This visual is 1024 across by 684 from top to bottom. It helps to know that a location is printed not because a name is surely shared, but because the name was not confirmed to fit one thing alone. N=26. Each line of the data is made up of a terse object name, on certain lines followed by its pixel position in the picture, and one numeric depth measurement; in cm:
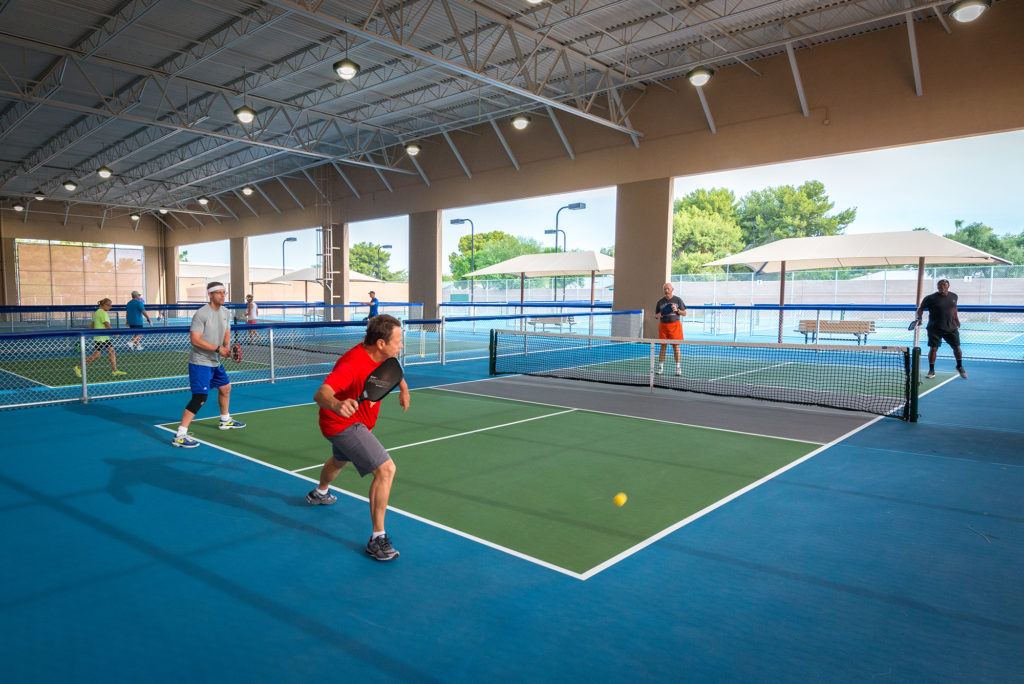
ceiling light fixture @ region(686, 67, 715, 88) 1305
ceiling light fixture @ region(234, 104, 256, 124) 1563
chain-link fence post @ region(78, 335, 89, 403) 953
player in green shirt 1348
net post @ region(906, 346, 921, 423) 830
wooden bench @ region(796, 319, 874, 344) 1797
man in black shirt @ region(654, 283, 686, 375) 1240
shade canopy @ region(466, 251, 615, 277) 2231
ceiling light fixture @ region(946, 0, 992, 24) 970
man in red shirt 392
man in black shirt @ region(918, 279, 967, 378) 1180
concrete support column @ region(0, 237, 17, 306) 3509
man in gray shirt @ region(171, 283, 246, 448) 688
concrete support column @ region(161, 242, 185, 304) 4184
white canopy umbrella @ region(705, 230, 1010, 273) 1602
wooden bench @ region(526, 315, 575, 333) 2442
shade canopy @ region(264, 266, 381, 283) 2878
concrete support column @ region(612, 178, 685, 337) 1891
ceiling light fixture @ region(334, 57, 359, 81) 1293
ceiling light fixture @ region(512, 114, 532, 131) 1555
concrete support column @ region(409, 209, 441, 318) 2562
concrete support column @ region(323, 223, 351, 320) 2973
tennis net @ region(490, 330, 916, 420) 1023
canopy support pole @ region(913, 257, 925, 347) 1667
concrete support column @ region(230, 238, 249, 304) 3631
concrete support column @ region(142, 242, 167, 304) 4191
